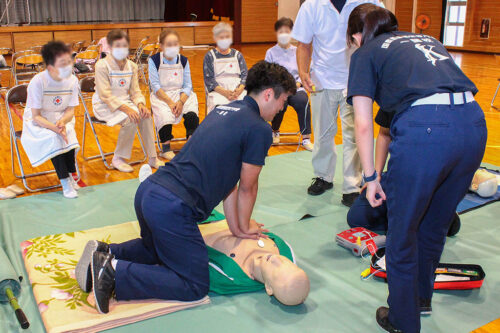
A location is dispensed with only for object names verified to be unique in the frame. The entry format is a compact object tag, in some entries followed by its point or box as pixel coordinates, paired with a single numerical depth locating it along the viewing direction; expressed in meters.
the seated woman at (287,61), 5.08
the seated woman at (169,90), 4.65
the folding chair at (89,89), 4.65
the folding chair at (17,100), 3.98
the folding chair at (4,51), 7.96
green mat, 2.20
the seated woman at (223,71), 4.91
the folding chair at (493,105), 6.57
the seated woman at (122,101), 4.33
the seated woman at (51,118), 3.68
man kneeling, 2.16
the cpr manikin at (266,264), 2.23
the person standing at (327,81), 3.55
